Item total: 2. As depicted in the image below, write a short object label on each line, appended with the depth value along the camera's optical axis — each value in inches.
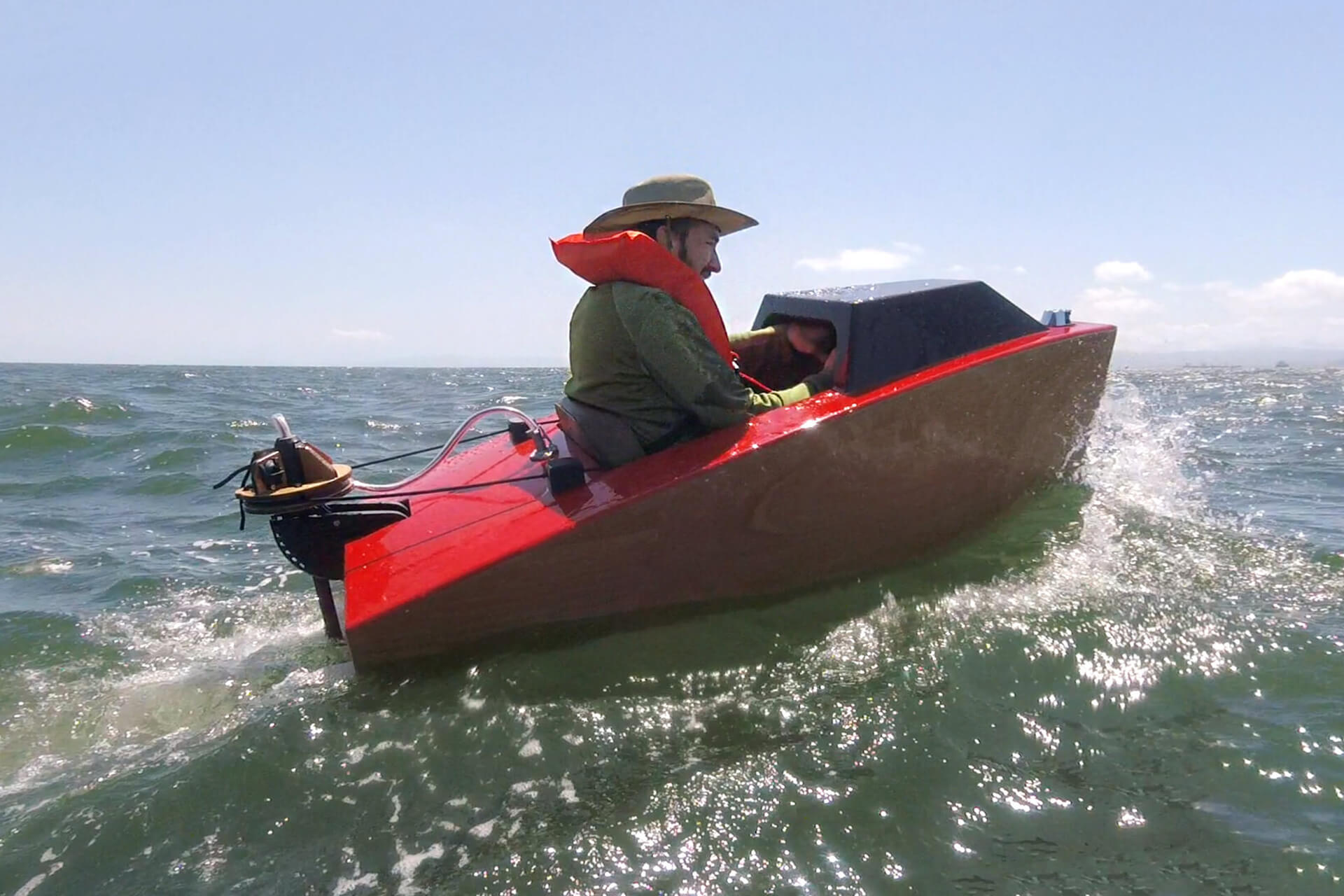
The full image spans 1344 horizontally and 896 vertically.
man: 122.6
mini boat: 110.3
